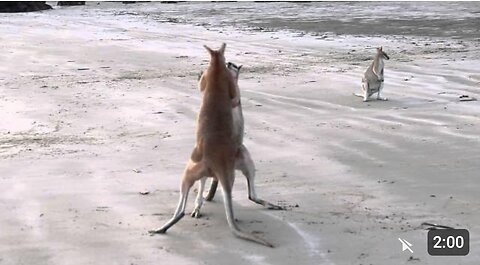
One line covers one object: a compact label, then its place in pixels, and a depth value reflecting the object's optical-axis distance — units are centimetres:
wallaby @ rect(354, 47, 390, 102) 810
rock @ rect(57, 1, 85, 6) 3881
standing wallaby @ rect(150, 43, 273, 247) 393
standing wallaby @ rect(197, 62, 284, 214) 410
